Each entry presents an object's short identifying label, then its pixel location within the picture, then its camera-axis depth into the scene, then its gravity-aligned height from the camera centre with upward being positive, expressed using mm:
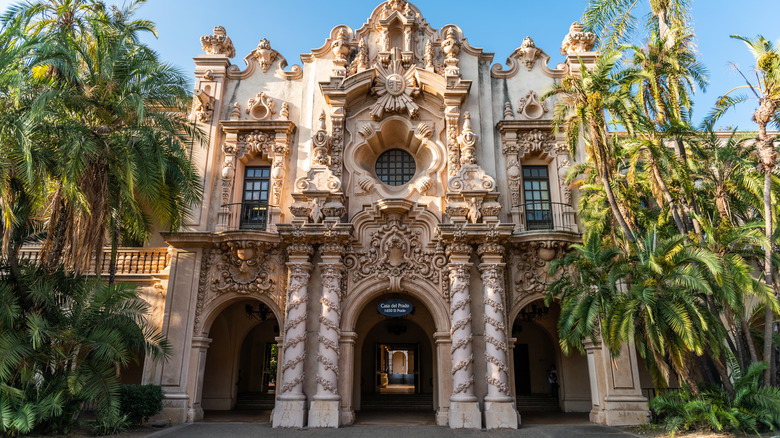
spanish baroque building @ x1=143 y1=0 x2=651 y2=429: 15609 +4493
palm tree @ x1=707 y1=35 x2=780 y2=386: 13391 +6721
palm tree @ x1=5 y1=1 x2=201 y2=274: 12594 +5887
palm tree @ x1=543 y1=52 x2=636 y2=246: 14281 +7279
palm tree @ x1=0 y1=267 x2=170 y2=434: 11039 +347
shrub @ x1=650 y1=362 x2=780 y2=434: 11930 -1006
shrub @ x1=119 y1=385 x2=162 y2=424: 13984 -1100
